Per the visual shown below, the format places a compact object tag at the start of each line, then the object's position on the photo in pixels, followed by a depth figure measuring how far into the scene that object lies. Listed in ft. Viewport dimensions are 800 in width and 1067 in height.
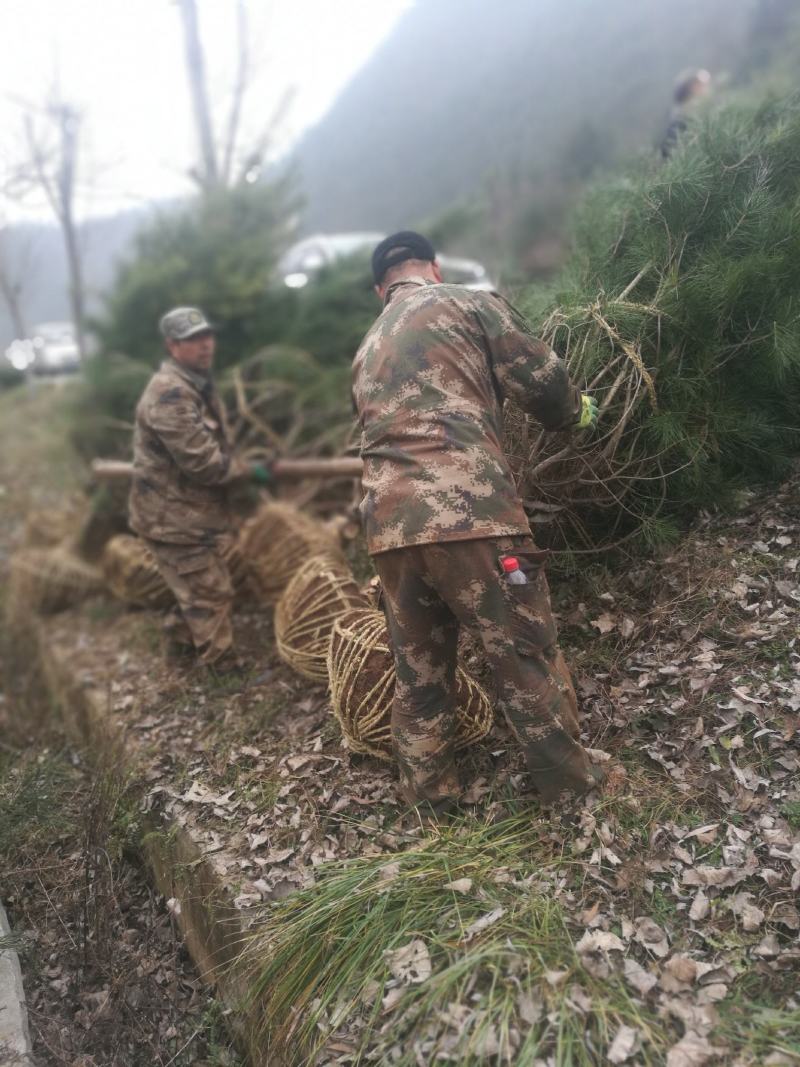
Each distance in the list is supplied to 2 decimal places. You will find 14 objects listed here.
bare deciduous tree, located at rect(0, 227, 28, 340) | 44.01
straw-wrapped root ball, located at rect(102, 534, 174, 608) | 20.94
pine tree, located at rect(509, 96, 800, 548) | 13.09
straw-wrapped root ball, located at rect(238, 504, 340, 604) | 18.67
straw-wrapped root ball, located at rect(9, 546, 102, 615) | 23.81
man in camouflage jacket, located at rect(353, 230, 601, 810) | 9.88
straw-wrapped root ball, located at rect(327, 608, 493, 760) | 12.10
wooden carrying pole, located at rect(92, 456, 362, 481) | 17.26
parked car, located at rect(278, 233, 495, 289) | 28.43
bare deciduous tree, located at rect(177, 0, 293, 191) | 39.83
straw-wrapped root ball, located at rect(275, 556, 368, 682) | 15.14
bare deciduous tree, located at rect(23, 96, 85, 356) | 38.75
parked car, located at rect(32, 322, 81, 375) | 53.74
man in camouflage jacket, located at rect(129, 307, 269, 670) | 16.39
